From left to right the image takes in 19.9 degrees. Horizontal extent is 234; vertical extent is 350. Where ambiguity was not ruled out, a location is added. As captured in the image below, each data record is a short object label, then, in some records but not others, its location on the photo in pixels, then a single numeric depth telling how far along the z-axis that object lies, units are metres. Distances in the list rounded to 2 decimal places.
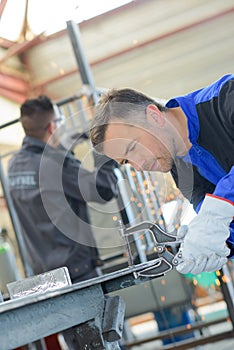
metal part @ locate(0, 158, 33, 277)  3.56
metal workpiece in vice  1.10
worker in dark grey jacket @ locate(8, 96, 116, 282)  3.00
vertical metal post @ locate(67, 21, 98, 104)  3.57
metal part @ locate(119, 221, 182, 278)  1.33
